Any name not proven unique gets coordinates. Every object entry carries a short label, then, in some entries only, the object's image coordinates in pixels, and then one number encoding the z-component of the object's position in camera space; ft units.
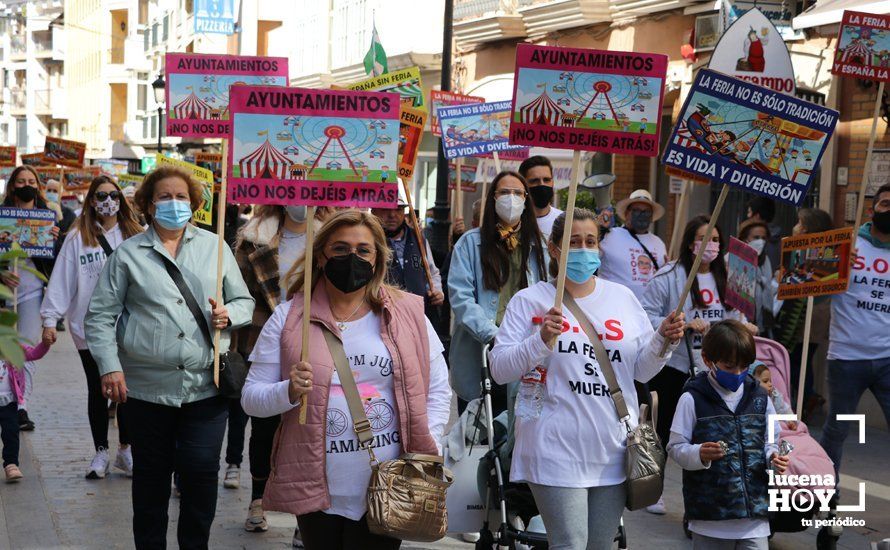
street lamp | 102.25
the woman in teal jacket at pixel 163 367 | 19.99
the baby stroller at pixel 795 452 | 20.27
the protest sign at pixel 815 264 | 24.50
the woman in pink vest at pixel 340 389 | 15.48
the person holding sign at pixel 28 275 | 31.71
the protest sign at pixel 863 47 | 29.04
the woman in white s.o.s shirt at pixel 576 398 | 16.94
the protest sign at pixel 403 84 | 34.53
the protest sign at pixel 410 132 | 31.86
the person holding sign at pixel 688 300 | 26.73
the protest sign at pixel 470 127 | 40.24
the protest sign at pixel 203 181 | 32.71
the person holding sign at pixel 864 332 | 26.08
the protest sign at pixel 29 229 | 33.19
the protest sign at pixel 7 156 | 67.31
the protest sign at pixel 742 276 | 25.34
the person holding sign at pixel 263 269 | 24.70
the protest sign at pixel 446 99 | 47.36
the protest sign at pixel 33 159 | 77.36
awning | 37.65
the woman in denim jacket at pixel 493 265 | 23.18
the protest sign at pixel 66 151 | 66.59
